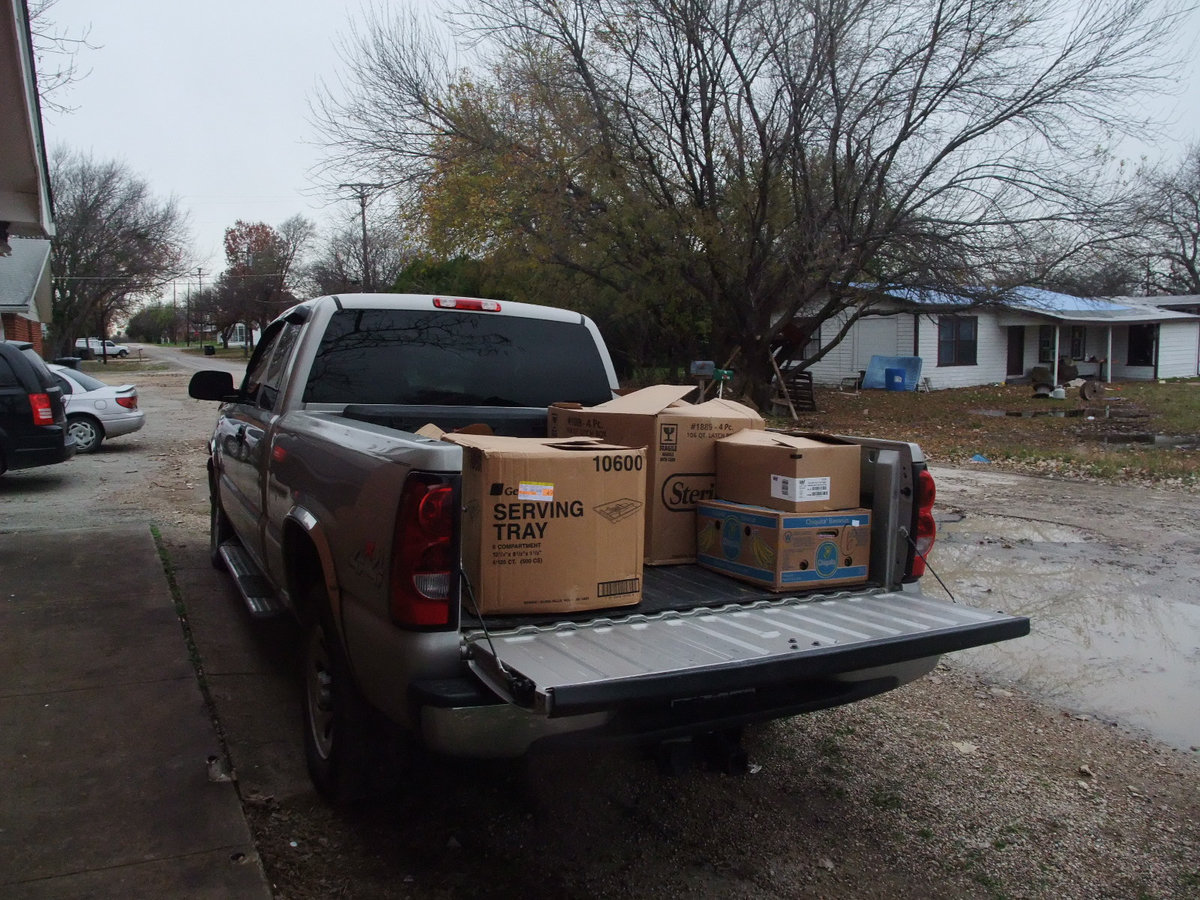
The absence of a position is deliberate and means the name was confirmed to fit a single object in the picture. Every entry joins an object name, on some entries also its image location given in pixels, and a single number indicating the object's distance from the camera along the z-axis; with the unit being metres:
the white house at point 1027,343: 30.14
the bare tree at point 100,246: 46.31
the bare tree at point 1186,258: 49.78
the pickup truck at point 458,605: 2.75
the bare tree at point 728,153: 18.25
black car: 10.53
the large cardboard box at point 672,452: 3.89
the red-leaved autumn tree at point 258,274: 72.31
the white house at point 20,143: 5.66
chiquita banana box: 3.59
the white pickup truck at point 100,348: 69.62
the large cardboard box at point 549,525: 3.12
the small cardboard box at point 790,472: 3.62
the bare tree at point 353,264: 45.56
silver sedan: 14.97
